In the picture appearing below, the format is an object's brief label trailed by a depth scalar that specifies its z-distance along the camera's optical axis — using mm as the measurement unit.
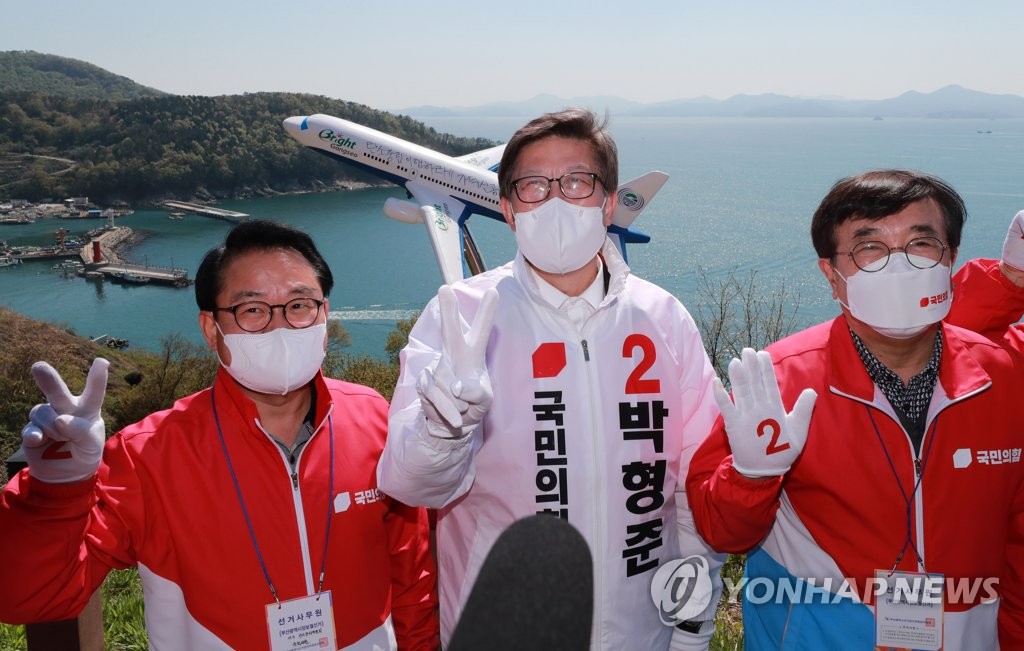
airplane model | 26812
